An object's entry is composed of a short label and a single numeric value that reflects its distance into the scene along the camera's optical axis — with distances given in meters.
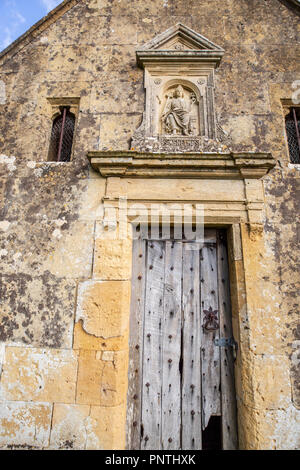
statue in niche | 2.97
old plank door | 2.48
